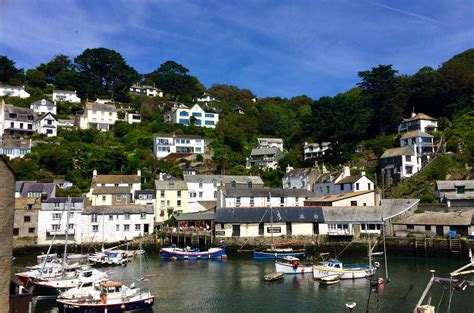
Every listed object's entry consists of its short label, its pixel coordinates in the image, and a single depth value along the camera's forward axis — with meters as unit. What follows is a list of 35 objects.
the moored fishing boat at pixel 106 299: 27.39
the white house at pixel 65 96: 101.44
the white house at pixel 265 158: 86.75
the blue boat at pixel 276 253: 46.50
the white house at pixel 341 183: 63.38
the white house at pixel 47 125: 82.56
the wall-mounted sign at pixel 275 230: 54.69
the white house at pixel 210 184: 69.19
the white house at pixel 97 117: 90.56
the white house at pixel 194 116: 98.56
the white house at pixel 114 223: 55.75
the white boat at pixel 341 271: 36.28
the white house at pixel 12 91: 95.19
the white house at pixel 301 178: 71.94
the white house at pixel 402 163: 64.56
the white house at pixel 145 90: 120.56
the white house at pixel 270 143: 94.99
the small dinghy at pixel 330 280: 35.19
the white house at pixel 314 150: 84.31
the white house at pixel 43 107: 90.00
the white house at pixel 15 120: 81.56
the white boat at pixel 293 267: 38.66
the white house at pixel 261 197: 62.47
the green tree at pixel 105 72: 112.75
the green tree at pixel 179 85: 115.69
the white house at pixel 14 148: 72.19
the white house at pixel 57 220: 54.38
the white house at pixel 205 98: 122.02
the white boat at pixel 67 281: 33.44
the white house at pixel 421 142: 67.38
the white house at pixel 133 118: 96.50
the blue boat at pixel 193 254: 47.72
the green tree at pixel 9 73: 102.88
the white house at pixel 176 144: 83.00
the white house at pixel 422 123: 72.44
